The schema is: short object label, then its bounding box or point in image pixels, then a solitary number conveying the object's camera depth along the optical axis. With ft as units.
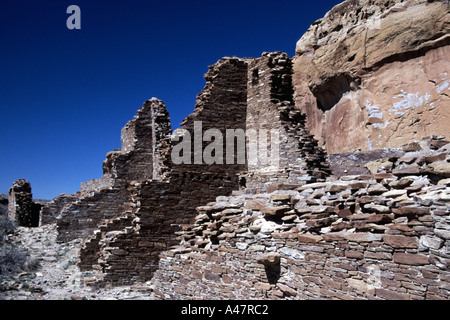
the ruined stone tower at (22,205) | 69.51
